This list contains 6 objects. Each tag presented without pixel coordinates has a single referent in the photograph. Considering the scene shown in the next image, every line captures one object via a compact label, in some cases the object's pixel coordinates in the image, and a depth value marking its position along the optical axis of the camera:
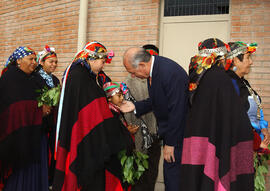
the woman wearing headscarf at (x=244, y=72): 3.38
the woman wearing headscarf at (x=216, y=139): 2.52
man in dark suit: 3.25
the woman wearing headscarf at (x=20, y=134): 4.05
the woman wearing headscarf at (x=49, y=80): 4.56
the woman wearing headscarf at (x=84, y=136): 3.10
